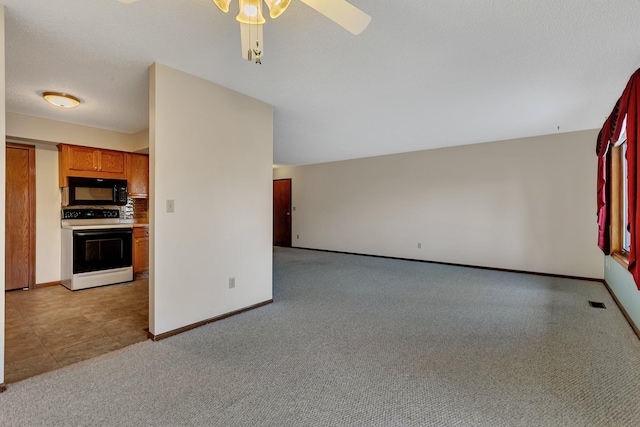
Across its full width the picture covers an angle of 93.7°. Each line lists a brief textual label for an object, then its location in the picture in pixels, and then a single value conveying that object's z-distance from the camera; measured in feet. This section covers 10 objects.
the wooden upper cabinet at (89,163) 13.60
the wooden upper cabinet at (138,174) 15.71
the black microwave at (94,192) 14.01
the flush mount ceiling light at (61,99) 10.03
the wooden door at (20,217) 13.21
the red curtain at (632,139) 7.14
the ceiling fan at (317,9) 4.68
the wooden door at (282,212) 28.32
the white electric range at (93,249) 13.38
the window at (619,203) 11.59
